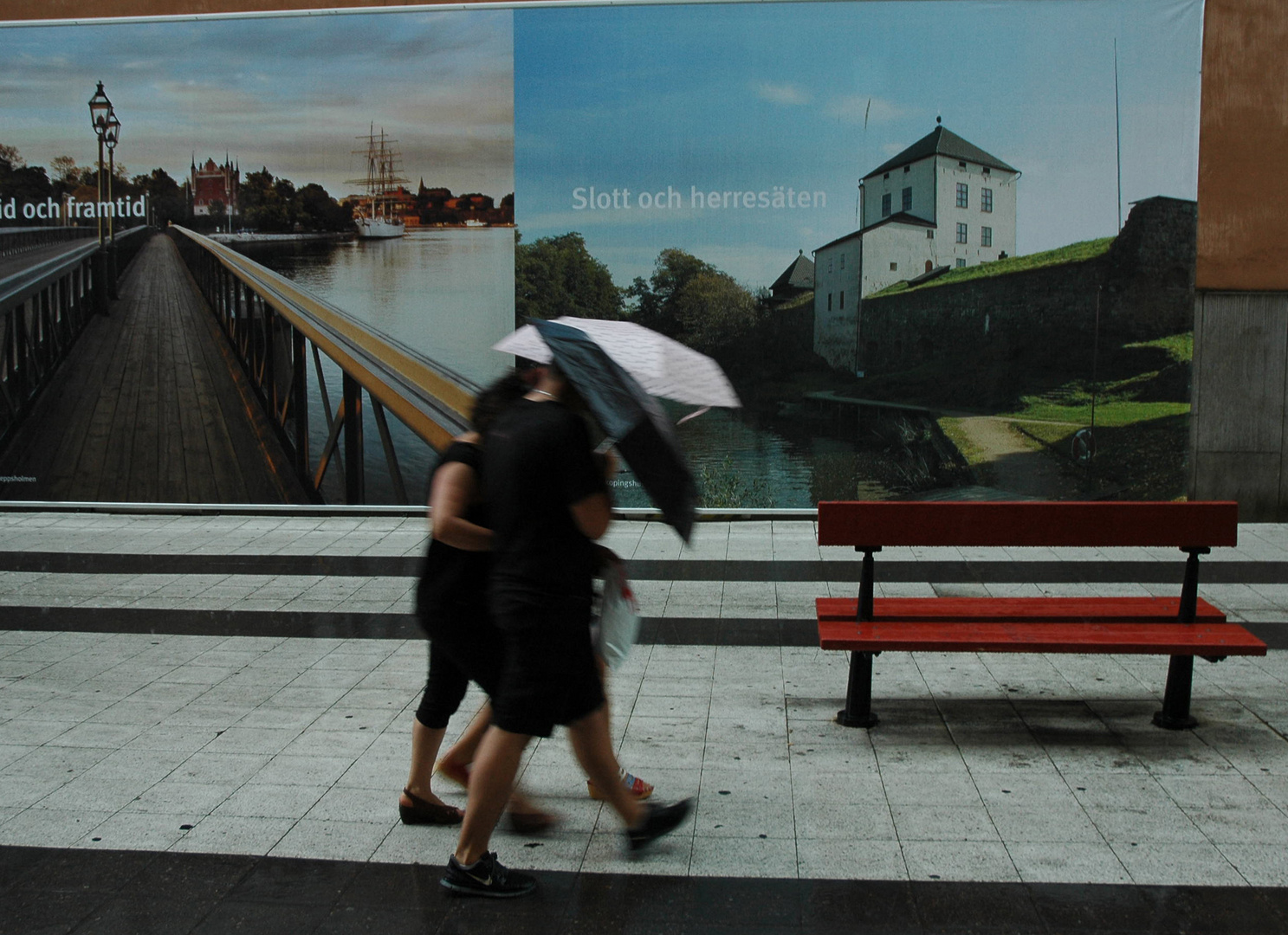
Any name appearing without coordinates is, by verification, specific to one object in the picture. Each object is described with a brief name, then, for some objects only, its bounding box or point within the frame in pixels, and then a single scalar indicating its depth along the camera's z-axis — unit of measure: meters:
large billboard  10.14
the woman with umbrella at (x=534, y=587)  3.14
